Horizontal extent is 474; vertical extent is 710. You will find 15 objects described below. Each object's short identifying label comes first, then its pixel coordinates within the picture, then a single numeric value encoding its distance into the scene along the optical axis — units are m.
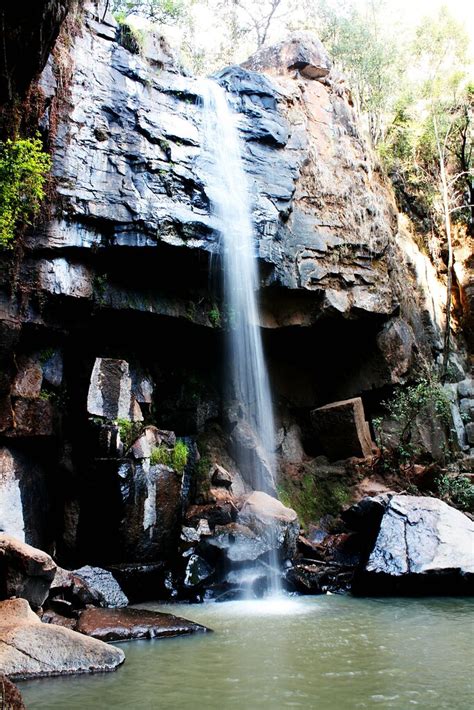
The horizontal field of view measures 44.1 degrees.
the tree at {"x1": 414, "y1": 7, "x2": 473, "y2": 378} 19.41
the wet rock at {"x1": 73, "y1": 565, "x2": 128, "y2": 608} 9.00
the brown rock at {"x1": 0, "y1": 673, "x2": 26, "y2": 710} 3.77
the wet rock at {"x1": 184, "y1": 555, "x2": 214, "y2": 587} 10.07
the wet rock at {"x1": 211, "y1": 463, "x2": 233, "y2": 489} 12.52
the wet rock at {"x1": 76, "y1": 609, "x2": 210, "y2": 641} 7.10
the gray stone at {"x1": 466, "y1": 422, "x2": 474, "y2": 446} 16.50
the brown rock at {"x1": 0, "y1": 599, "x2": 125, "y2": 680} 5.58
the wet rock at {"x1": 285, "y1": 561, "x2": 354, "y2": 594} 10.46
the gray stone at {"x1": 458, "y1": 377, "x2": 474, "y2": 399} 16.94
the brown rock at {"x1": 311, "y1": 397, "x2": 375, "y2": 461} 14.31
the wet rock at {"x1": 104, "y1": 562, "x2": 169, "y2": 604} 9.84
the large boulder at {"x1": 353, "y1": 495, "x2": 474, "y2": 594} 9.50
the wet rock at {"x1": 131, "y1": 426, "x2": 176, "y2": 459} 10.72
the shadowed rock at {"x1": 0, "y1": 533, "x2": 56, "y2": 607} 6.98
